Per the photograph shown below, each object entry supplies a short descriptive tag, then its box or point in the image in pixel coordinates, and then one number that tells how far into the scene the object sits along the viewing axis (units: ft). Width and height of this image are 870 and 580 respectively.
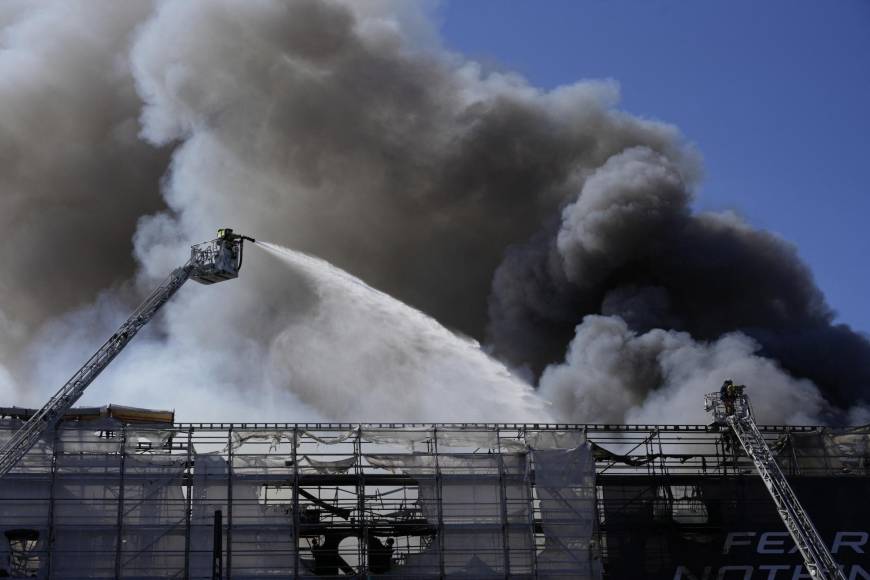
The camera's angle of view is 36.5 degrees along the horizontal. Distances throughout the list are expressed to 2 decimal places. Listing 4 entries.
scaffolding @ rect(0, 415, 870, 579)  130.31
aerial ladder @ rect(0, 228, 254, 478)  132.67
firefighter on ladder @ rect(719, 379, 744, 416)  138.82
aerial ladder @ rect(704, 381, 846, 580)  127.13
